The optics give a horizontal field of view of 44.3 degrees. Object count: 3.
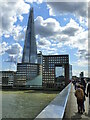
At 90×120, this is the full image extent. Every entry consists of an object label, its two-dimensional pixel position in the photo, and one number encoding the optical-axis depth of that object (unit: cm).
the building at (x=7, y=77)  7759
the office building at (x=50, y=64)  7276
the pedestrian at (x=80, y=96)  526
